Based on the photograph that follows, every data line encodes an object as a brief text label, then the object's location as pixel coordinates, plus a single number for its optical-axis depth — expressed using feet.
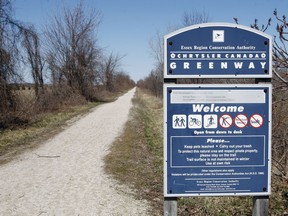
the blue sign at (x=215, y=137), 9.79
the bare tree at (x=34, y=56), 48.42
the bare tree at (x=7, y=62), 44.31
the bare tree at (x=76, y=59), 97.13
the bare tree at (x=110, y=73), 179.32
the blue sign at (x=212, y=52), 9.74
